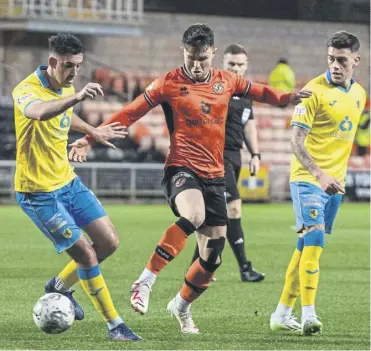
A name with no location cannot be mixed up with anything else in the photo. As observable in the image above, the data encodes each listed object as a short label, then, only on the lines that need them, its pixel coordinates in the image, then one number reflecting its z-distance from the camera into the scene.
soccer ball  14.24
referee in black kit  21.80
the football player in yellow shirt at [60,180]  14.46
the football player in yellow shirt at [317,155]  15.42
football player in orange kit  15.12
